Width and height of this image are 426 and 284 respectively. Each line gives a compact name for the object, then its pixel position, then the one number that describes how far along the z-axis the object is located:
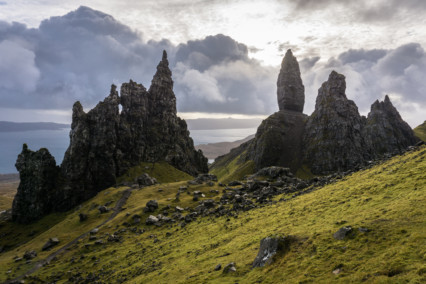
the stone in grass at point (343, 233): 29.96
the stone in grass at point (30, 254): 85.97
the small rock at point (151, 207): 95.89
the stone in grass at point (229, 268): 31.94
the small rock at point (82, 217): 110.38
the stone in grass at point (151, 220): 84.44
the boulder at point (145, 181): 155.62
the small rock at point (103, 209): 114.54
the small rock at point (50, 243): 91.69
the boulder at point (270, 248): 31.05
